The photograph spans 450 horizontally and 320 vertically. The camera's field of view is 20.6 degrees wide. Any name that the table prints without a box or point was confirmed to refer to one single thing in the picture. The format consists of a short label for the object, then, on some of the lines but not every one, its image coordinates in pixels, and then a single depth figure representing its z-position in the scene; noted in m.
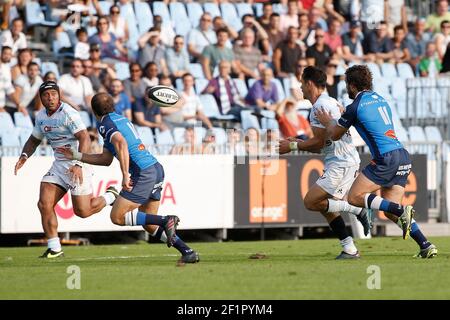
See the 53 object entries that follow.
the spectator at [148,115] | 23.36
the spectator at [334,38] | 27.52
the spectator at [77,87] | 22.94
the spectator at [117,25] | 24.94
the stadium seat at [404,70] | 28.14
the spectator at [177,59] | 24.92
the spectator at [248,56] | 25.95
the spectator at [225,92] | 24.78
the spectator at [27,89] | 22.55
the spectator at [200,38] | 25.69
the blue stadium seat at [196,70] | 25.50
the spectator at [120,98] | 22.92
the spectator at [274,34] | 26.77
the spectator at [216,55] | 25.45
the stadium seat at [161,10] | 26.31
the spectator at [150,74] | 23.72
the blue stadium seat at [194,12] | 26.72
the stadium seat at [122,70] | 24.44
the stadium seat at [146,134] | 22.80
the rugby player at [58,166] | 16.39
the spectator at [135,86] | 23.52
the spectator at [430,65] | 28.28
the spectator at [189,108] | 23.77
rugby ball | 15.49
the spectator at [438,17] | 29.34
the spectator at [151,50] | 24.75
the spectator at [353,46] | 27.64
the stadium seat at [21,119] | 22.17
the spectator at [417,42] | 28.84
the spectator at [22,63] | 22.77
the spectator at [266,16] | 26.94
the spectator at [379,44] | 28.22
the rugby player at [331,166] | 14.94
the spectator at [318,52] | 26.39
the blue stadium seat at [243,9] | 27.66
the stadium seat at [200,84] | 24.91
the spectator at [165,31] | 25.16
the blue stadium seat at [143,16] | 25.94
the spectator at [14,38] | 23.70
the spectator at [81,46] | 24.03
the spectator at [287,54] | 26.28
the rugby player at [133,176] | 14.38
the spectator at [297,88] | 25.14
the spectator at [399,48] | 28.42
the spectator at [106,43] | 24.39
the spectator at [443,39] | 28.52
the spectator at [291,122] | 24.09
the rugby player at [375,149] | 14.42
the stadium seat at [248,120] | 24.28
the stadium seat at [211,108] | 24.52
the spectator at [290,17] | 27.41
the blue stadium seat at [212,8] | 27.12
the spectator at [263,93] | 25.00
